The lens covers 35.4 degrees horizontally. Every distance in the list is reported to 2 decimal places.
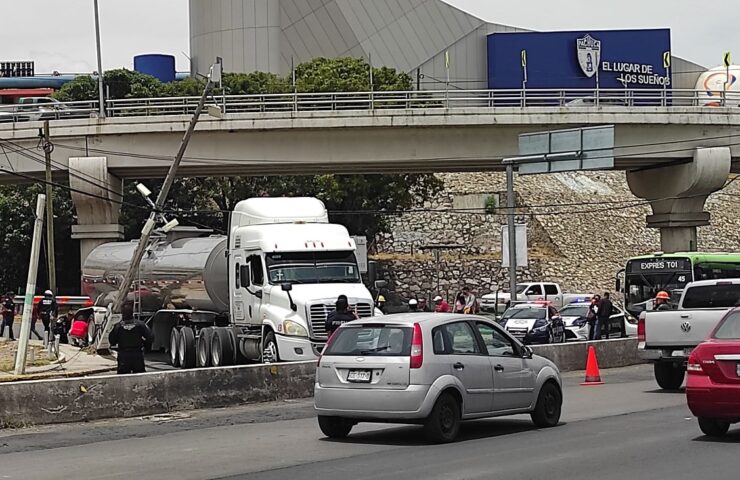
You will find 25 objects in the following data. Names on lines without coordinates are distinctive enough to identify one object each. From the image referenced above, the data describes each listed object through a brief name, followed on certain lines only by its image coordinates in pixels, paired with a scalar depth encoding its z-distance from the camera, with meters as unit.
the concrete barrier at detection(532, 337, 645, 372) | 26.44
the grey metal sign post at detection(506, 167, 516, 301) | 35.75
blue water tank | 96.81
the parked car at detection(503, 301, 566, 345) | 36.09
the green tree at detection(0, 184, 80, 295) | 67.12
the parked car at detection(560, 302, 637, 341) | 39.44
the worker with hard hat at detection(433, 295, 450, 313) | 39.66
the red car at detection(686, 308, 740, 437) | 13.33
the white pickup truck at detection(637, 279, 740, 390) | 20.52
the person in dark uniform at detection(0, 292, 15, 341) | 43.66
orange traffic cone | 24.20
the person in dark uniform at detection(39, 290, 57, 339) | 39.43
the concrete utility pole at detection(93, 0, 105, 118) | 47.56
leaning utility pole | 31.45
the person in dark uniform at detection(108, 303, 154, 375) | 19.03
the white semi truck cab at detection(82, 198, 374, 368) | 25.42
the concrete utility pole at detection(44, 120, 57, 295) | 44.12
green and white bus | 40.94
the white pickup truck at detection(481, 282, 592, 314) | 57.84
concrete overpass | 45.50
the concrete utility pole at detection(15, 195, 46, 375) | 23.04
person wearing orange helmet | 29.39
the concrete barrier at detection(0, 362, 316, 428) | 16.64
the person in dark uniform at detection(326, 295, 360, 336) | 22.70
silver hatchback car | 13.95
